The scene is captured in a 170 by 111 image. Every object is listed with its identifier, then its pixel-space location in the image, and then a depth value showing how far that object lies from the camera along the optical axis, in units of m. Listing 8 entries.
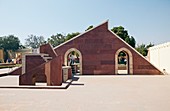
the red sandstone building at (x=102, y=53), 20.64
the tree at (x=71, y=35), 41.41
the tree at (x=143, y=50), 43.69
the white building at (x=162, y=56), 20.78
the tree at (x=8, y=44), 64.12
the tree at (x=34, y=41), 106.81
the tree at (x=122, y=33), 41.55
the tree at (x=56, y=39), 78.65
